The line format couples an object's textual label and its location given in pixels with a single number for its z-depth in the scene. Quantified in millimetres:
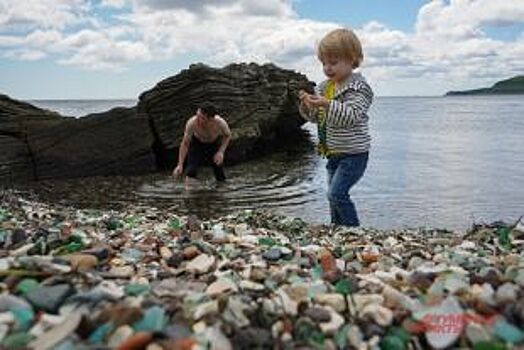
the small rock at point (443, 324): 2957
